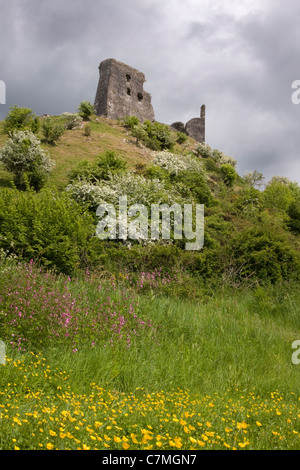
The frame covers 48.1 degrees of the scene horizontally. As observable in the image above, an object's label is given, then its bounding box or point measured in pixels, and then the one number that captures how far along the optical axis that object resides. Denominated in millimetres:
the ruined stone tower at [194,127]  49094
